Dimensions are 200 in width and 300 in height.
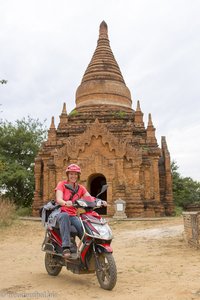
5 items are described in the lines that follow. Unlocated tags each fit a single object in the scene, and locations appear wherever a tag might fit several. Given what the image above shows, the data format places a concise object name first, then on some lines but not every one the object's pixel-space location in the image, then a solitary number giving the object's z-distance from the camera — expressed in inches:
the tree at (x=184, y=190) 1099.1
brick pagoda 687.7
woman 184.7
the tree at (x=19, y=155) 991.6
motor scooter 175.3
